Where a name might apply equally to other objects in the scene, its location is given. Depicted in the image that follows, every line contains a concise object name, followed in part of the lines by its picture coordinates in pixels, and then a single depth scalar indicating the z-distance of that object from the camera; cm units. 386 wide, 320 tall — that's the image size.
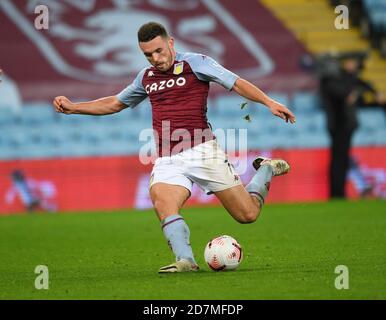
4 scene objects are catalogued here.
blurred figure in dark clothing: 1619
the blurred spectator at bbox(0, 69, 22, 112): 1917
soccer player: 750
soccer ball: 746
